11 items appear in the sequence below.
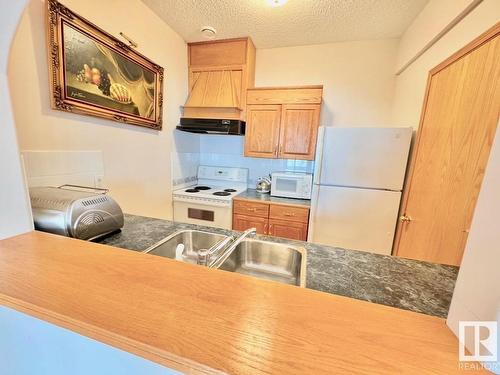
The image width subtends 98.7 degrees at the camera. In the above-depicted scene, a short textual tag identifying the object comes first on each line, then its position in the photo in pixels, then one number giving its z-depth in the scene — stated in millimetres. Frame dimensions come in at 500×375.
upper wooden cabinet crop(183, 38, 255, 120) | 2393
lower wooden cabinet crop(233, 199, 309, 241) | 2248
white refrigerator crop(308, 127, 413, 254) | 1838
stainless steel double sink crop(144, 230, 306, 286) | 1097
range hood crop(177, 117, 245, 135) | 2365
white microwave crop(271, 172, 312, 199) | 2402
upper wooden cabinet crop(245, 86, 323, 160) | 2287
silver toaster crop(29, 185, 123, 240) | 956
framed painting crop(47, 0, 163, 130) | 1206
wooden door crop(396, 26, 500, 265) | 1033
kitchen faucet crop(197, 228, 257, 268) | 855
